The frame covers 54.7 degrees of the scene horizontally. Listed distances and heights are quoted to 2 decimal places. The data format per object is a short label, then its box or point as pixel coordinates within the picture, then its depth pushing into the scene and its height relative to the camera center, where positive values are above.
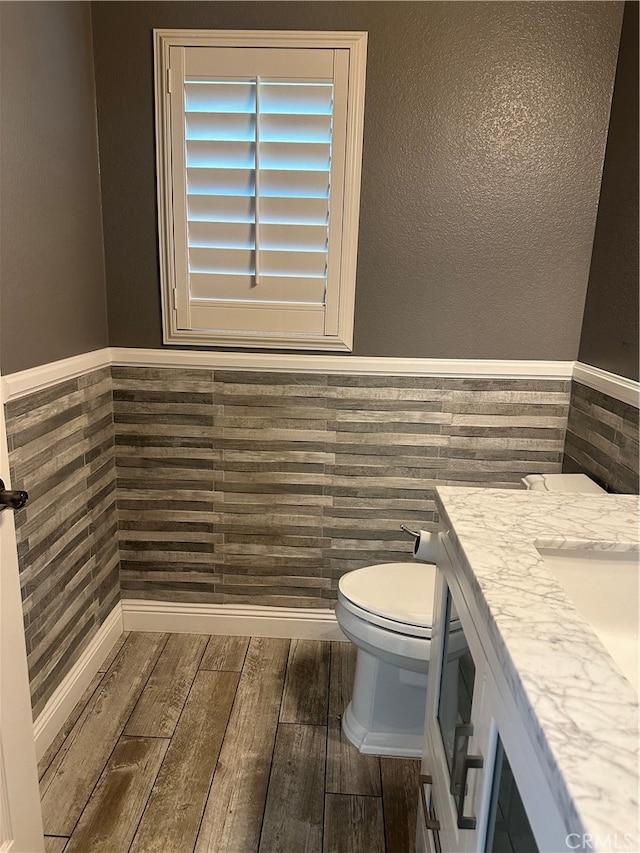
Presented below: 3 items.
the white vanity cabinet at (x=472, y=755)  0.70 -0.67
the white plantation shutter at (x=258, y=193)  2.05 +0.25
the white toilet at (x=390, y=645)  1.75 -1.04
